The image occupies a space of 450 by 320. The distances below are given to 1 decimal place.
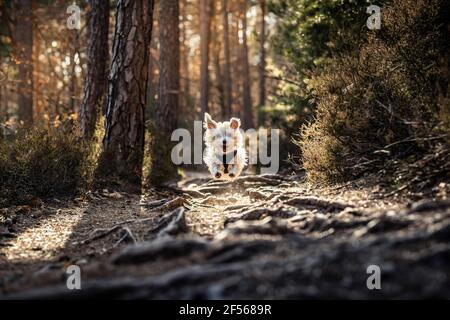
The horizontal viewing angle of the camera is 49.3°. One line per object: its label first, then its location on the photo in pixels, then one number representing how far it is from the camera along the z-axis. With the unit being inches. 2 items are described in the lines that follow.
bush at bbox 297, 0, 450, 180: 266.1
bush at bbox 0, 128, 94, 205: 310.5
